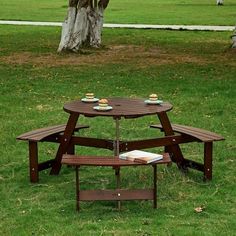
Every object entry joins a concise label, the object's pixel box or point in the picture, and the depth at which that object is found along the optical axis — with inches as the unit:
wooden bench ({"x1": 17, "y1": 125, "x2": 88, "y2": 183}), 357.3
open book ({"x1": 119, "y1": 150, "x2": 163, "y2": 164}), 310.2
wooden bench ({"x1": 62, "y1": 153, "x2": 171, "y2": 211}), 308.1
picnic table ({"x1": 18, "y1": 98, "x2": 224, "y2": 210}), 310.8
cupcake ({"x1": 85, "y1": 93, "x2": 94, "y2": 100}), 366.1
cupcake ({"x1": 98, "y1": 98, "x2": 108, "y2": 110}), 338.5
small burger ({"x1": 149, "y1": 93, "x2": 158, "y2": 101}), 362.1
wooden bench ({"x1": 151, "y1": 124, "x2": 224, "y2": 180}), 357.9
